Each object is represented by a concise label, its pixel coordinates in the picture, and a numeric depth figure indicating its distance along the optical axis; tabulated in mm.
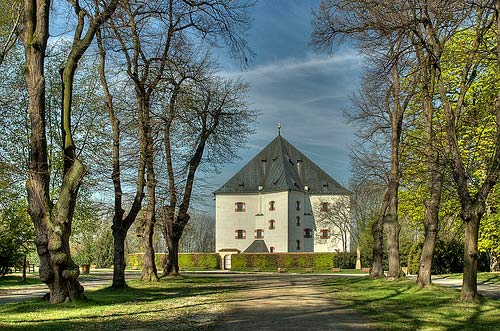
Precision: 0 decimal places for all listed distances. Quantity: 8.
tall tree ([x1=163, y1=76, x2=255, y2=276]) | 28923
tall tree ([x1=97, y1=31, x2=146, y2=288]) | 22547
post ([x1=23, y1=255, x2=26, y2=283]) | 33062
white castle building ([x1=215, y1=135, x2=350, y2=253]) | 73062
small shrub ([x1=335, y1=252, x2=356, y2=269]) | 55219
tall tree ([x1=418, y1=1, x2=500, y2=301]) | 15469
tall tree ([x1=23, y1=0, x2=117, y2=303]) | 15422
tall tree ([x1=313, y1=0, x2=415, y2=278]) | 14977
